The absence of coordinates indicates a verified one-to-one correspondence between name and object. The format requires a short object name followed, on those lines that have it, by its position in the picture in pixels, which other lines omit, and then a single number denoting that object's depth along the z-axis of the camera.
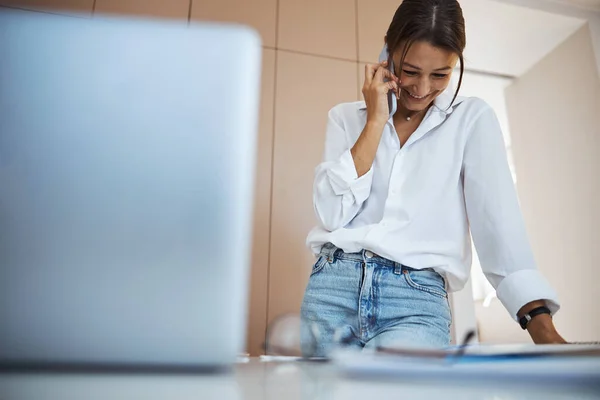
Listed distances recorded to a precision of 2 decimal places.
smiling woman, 0.75
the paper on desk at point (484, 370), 0.24
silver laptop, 0.26
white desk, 0.21
